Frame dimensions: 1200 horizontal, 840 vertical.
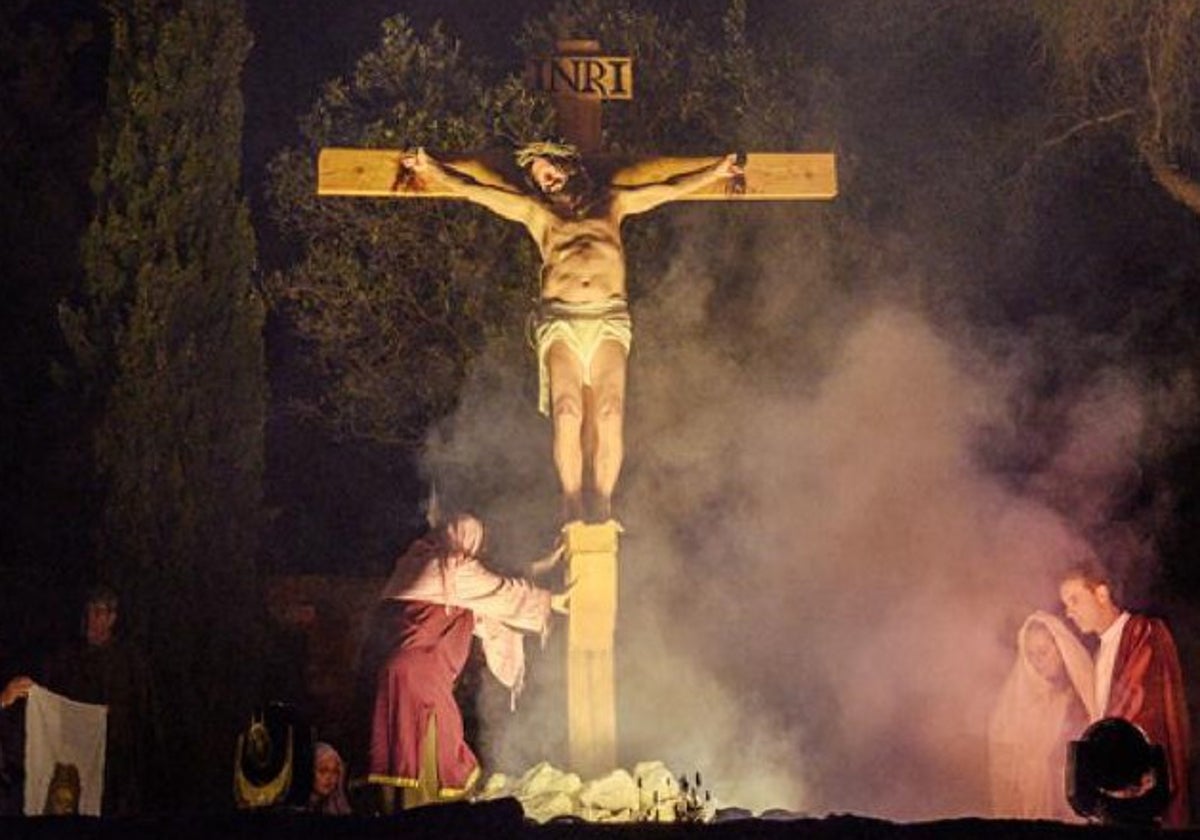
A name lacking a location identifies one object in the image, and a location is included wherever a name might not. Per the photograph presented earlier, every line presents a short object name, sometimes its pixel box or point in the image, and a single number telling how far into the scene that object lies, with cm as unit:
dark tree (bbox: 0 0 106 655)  1684
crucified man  1080
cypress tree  1330
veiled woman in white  1062
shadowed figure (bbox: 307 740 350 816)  1016
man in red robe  1010
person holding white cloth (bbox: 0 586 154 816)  1056
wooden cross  1129
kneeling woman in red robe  1036
